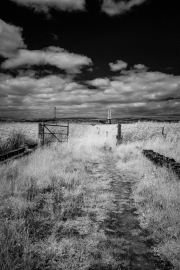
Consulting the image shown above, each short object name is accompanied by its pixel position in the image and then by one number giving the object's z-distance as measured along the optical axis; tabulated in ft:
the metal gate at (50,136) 50.88
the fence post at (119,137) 57.27
